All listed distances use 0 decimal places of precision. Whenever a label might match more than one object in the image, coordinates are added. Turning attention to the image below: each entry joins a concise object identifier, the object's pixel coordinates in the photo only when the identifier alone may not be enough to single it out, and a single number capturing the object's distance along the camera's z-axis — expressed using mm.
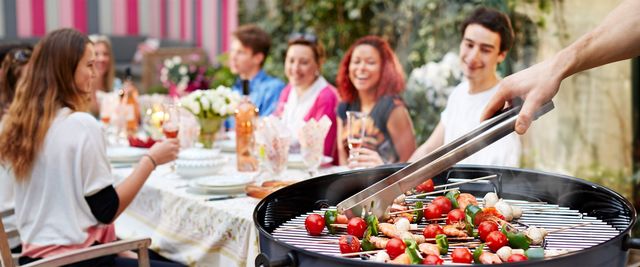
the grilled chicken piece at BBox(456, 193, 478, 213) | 1860
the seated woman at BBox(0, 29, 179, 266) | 2416
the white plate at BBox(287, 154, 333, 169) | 3068
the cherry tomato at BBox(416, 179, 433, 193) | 2061
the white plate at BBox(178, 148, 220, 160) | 2885
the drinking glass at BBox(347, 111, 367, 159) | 2641
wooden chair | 2080
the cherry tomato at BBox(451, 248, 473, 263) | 1452
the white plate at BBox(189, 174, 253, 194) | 2539
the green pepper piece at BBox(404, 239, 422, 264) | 1437
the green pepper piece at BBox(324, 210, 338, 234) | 1727
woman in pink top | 3965
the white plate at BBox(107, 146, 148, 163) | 3215
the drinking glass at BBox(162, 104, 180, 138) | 2785
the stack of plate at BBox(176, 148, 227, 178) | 2840
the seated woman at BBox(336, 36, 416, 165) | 3559
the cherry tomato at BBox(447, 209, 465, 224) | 1741
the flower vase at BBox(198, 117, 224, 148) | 3291
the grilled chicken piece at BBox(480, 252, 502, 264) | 1435
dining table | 2316
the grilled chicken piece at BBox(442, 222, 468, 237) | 1657
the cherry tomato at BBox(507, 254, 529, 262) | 1409
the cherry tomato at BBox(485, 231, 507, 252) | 1537
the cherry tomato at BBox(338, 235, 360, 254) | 1554
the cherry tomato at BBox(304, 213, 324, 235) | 1704
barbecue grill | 1406
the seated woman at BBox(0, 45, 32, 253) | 3123
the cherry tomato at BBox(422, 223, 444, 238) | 1654
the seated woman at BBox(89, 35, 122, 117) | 5004
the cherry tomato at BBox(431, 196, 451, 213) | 1827
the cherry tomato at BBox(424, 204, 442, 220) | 1812
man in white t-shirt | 2883
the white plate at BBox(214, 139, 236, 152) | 3525
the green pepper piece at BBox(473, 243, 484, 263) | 1464
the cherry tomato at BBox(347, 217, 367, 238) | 1647
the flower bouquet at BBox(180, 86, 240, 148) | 3197
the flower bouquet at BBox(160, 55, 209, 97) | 6690
